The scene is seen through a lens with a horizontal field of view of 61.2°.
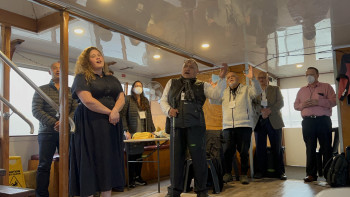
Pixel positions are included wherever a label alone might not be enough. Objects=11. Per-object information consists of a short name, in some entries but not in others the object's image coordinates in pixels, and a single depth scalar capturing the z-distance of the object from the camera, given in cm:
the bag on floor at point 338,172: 371
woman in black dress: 215
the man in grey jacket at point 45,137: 307
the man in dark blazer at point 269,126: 465
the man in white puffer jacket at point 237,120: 400
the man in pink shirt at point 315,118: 408
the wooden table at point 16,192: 165
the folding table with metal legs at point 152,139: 351
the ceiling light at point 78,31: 373
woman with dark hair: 422
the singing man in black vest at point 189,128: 291
